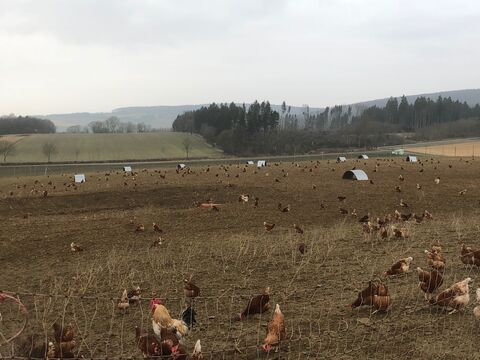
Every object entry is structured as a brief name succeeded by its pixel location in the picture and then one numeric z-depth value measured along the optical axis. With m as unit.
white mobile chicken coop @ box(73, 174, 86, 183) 29.16
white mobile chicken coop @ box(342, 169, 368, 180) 26.92
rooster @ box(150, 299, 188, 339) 5.68
